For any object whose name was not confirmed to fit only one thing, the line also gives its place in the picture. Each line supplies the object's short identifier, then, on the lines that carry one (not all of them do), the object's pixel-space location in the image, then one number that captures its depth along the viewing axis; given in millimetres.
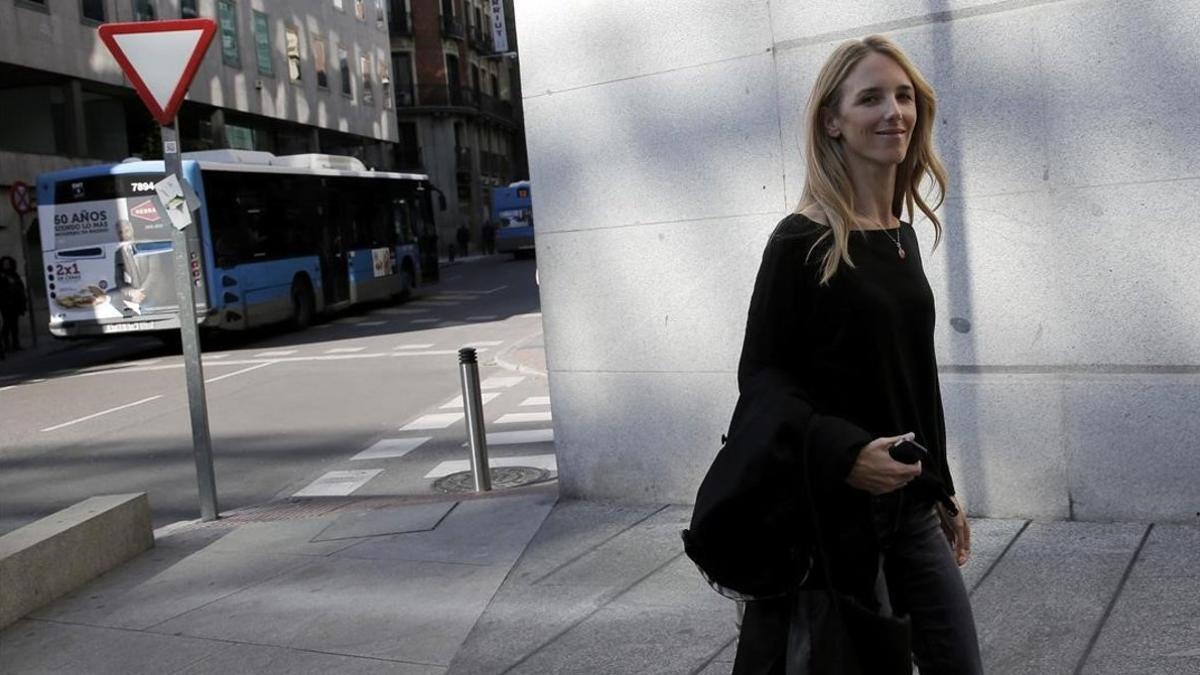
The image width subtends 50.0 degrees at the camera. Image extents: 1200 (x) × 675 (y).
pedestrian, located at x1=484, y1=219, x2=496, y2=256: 65938
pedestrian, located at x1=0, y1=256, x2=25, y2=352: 23714
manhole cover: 8430
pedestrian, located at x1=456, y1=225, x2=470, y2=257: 64375
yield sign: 7680
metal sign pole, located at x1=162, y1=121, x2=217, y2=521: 7730
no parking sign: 24875
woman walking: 2334
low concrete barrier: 5801
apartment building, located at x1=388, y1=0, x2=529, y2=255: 71125
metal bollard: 8141
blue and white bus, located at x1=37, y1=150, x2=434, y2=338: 20250
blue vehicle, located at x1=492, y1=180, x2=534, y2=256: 53000
